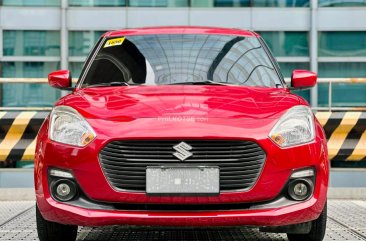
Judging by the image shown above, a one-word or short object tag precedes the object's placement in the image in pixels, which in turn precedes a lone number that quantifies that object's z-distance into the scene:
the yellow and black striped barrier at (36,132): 9.14
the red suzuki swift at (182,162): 4.57
